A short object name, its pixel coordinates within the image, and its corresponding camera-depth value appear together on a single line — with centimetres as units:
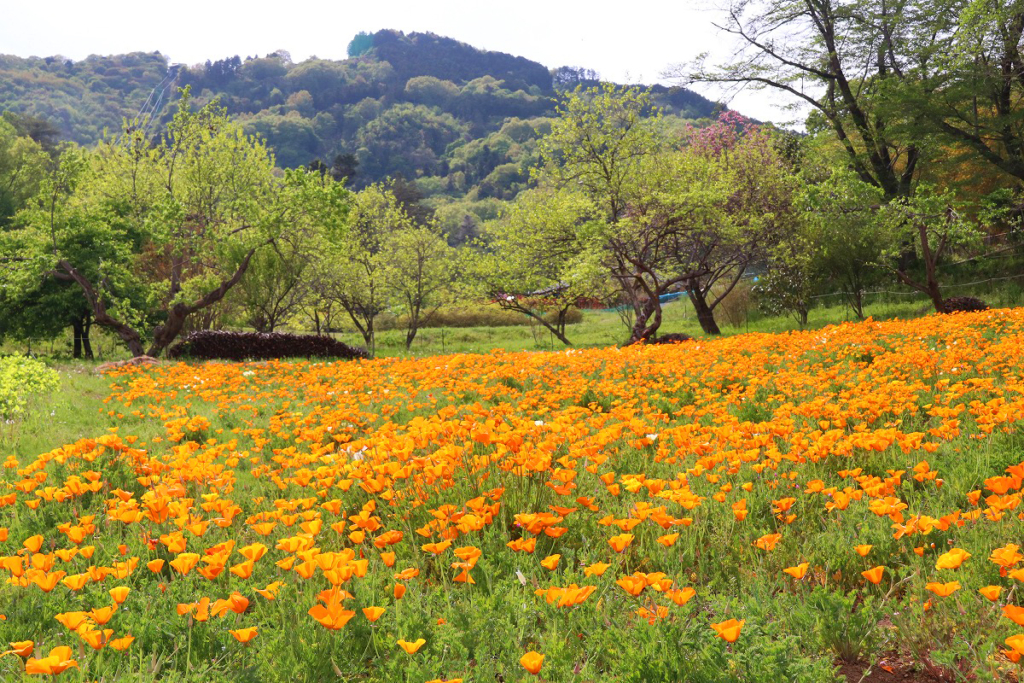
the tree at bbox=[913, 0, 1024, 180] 1767
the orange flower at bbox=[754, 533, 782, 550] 246
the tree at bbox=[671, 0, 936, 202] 2208
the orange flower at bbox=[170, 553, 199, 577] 239
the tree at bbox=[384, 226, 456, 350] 2691
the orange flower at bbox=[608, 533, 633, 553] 237
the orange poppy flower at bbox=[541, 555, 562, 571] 239
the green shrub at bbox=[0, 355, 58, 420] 741
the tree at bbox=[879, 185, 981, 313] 1544
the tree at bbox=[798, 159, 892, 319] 1731
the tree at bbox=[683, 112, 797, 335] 2062
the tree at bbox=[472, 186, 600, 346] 2009
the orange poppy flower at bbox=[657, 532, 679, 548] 240
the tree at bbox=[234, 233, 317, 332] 2406
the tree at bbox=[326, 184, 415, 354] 2614
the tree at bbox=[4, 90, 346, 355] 1800
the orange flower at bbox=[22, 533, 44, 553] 257
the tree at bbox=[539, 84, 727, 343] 1941
